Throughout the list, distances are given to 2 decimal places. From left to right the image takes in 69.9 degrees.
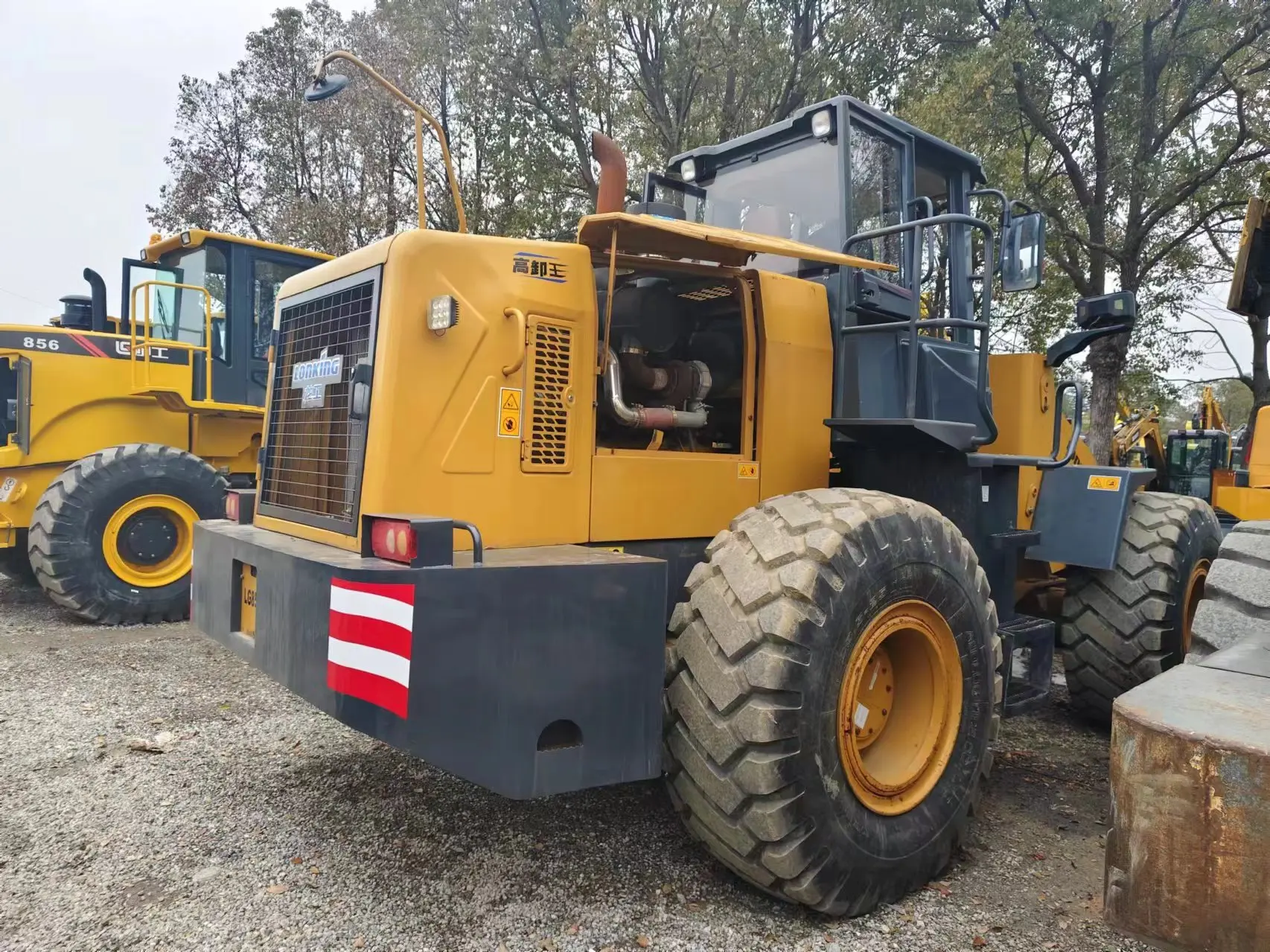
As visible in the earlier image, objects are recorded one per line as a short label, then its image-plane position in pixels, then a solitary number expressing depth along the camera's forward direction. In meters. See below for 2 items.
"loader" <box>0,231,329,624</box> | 6.95
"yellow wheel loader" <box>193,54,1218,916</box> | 2.58
